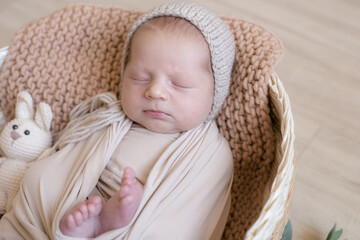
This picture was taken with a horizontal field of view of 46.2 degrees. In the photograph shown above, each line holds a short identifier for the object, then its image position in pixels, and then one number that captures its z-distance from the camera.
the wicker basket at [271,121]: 0.88
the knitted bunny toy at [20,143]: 1.10
